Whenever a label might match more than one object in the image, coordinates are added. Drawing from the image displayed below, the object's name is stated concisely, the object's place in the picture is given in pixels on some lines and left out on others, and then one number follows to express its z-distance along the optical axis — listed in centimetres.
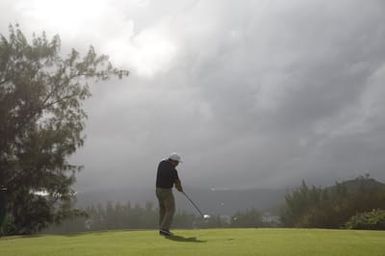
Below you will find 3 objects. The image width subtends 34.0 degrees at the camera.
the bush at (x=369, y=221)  3108
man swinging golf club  2034
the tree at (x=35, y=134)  4388
